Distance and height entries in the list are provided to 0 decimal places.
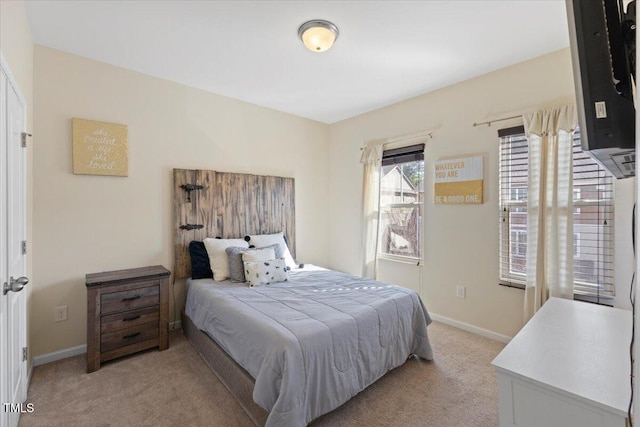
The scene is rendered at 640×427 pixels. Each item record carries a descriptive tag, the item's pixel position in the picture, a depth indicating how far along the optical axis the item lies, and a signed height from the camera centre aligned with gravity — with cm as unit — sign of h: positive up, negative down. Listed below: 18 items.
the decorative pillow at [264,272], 271 -57
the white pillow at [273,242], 332 -35
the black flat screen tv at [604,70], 83 +42
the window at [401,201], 344 +13
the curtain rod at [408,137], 327 +89
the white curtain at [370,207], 379 +7
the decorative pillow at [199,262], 295 -51
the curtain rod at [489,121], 268 +87
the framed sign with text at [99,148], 250 +58
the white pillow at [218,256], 290 -45
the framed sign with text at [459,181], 288 +32
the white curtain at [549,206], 235 +5
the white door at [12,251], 143 -21
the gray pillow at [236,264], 283 -51
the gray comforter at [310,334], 157 -80
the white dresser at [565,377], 91 -57
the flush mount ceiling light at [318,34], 206 +130
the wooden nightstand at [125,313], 224 -82
